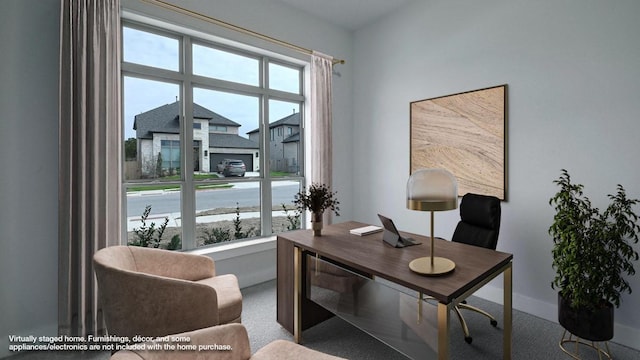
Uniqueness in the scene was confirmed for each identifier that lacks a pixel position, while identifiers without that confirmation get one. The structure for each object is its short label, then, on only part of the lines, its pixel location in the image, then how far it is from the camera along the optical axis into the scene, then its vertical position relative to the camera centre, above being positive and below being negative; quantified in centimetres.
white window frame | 276 +96
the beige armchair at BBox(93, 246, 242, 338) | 162 -72
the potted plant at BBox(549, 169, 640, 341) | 193 -62
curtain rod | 265 +154
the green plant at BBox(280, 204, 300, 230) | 384 -60
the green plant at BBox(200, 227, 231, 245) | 319 -67
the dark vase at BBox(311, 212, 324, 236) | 234 -38
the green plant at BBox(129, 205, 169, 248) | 281 -57
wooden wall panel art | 281 +39
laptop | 203 -45
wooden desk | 138 -52
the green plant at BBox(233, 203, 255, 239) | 341 -61
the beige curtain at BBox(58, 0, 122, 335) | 216 +17
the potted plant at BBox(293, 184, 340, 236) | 232 -22
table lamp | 146 -10
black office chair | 233 -42
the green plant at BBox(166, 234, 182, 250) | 299 -70
